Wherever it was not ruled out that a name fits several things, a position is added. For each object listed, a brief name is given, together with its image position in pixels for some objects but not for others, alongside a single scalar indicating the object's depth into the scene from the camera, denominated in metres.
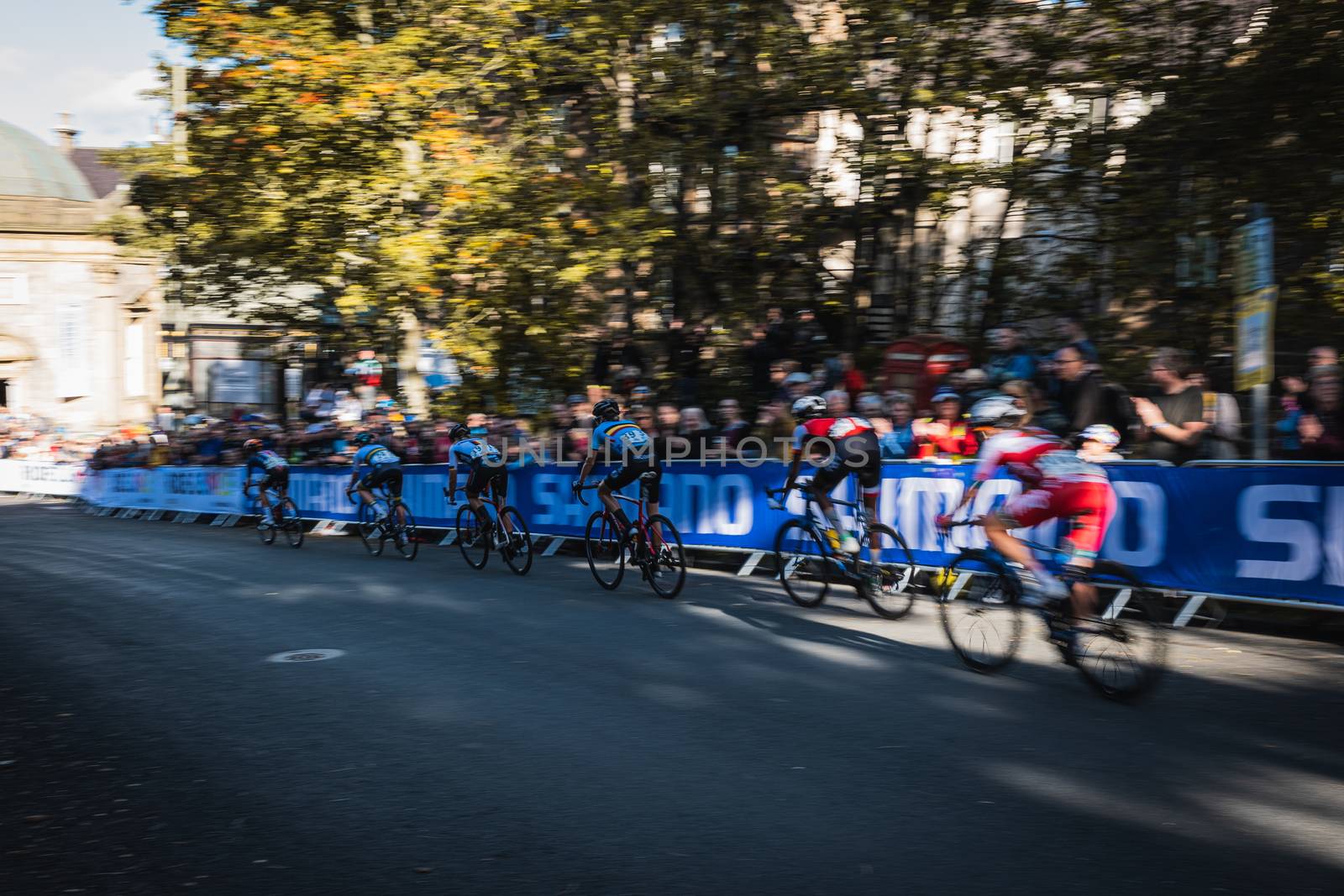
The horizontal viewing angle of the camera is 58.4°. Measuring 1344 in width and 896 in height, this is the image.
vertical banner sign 10.49
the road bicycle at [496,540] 14.39
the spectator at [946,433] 12.41
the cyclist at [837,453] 10.82
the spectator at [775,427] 14.34
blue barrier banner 9.36
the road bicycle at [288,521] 19.03
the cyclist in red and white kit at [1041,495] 7.48
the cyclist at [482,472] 14.92
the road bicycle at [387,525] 16.61
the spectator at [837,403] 13.29
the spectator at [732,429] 14.56
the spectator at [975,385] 13.52
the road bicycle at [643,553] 12.07
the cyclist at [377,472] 17.19
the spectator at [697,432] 14.82
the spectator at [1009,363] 13.65
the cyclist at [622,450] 12.41
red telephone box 16.06
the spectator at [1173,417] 10.80
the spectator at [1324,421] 9.92
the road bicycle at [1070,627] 7.16
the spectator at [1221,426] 10.97
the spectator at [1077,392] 11.01
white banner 35.09
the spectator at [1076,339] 12.02
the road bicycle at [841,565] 10.51
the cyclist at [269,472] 19.34
